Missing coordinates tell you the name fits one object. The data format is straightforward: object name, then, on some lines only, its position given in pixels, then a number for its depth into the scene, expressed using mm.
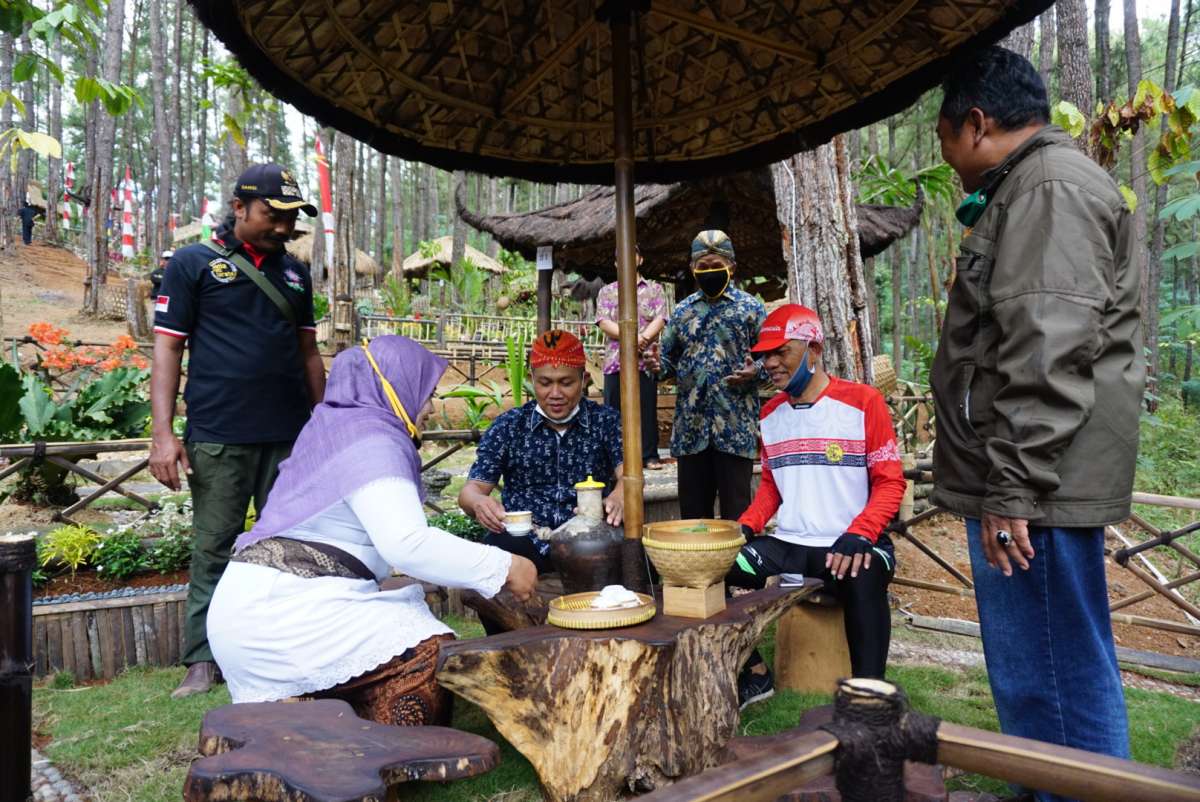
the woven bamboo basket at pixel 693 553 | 2322
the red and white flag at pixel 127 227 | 23391
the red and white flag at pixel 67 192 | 27612
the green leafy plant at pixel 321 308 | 15766
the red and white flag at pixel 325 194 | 13453
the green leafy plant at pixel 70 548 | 4297
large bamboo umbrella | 2629
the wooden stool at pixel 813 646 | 3266
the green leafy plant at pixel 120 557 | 4246
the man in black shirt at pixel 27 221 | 25750
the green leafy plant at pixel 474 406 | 8161
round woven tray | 2217
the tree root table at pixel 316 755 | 1498
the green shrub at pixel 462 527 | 5070
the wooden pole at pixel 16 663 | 1925
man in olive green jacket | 1738
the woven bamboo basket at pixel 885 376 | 8555
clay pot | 2559
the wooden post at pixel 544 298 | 10789
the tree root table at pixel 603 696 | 2162
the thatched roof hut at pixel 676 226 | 7758
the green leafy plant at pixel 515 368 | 8002
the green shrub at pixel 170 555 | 4336
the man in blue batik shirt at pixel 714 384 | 4121
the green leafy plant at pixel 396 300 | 16891
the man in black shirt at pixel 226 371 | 3295
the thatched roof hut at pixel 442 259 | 25875
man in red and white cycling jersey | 2939
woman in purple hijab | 2260
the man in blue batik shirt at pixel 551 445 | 3430
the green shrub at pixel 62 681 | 3457
